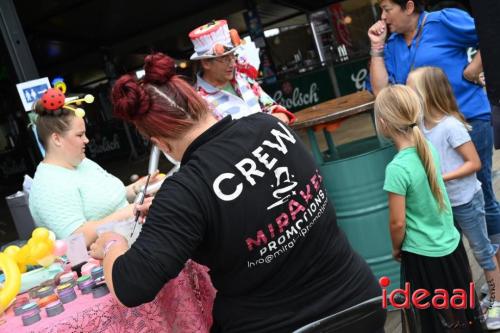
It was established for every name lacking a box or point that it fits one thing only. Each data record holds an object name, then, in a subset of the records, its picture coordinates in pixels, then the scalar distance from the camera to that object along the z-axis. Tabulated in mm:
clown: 2844
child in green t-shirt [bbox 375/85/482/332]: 2121
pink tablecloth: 1409
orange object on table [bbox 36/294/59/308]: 1560
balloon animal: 1833
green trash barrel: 2902
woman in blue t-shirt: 2572
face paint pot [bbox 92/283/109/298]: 1523
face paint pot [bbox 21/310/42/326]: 1429
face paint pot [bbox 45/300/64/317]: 1456
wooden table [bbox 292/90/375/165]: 2764
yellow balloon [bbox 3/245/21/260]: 1838
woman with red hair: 1253
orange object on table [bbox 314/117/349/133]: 2866
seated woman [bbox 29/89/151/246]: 2350
